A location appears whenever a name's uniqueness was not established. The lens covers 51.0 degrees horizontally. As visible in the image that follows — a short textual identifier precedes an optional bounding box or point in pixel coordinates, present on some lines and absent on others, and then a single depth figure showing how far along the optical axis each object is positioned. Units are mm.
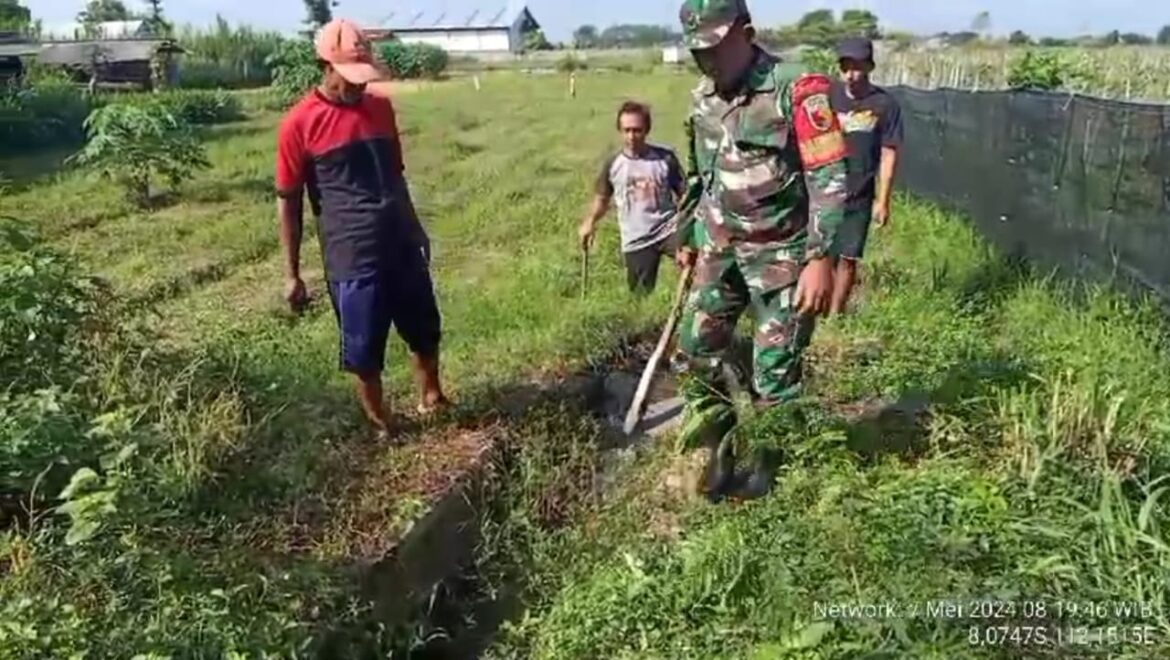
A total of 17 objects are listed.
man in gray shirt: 6094
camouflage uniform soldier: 3650
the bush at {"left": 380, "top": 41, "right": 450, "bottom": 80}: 44650
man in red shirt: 4273
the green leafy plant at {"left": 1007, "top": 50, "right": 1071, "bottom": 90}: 17312
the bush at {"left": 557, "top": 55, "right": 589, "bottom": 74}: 51350
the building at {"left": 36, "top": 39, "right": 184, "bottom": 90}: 33125
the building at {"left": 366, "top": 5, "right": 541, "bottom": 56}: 90938
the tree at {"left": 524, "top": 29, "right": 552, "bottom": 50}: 83169
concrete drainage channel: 3633
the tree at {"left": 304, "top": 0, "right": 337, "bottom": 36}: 54594
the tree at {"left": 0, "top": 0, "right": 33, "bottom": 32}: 45250
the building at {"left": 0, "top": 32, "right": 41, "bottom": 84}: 24562
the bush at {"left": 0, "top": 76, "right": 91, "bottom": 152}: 19172
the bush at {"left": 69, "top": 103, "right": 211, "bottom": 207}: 12656
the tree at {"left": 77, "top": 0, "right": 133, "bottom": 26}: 59500
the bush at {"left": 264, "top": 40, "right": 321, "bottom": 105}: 27614
